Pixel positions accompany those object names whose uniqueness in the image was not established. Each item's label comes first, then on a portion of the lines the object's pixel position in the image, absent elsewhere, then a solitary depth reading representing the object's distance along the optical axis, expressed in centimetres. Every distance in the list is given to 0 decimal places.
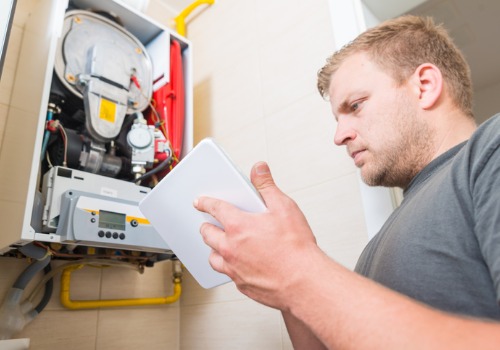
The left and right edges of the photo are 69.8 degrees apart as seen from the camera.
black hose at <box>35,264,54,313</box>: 118
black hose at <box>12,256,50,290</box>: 113
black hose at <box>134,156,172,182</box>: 125
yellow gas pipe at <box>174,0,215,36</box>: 190
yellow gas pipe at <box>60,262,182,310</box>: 124
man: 39
